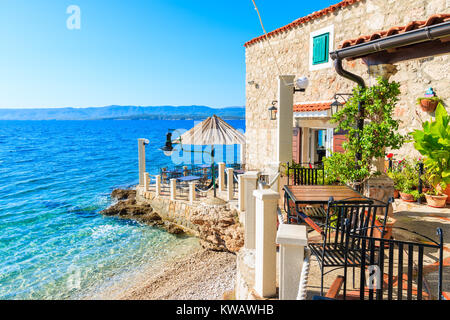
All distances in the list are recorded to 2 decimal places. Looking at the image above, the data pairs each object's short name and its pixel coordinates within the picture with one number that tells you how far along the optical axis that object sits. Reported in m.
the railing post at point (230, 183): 11.25
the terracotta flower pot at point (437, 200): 6.75
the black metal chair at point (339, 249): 3.22
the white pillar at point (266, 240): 3.45
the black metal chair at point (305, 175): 6.51
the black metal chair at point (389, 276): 2.32
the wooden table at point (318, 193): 4.39
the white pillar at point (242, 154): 16.48
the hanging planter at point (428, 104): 7.81
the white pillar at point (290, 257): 2.84
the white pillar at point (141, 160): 15.89
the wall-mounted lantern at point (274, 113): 13.02
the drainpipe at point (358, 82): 5.53
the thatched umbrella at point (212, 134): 11.93
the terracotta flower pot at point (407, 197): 7.39
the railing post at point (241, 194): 9.87
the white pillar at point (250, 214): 4.89
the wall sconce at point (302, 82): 7.66
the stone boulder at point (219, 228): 10.12
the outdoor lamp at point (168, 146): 12.98
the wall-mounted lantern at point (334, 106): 8.16
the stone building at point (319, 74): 7.87
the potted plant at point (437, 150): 6.46
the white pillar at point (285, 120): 7.06
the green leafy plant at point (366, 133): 5.27
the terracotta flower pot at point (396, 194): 7.80
